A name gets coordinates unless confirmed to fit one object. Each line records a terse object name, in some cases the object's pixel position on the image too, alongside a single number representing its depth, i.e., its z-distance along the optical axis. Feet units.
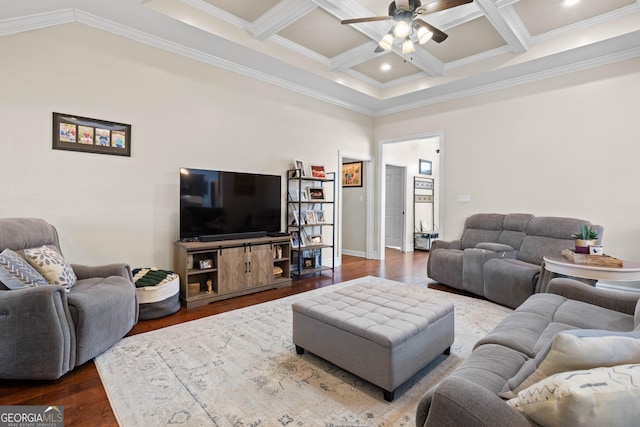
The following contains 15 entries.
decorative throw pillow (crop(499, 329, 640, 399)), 3.06
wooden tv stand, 11.66
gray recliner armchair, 6.40
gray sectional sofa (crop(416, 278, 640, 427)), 2.62
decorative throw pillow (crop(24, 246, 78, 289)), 7.91
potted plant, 9.19
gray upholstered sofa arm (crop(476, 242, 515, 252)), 13.16
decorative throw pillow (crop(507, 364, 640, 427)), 2.56
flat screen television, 12.04
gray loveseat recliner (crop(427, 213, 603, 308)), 11.43
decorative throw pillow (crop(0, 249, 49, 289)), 6.98
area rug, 5.68
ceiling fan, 8.80
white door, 25.67
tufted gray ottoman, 6.11
